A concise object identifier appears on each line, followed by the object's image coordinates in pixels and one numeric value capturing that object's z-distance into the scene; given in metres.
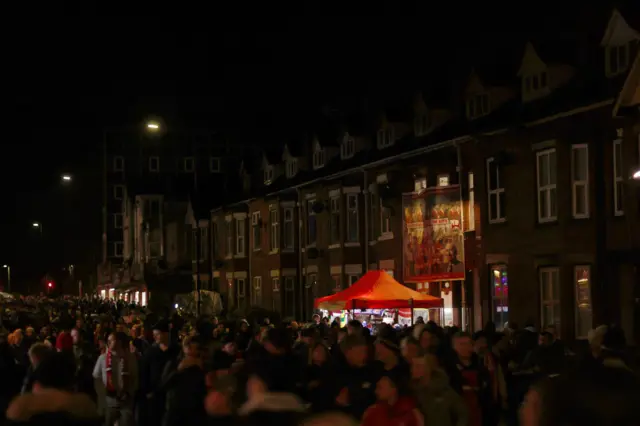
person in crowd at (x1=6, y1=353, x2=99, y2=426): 6.53
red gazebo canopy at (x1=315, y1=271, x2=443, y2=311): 24.89
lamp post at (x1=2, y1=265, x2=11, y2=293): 118.13
